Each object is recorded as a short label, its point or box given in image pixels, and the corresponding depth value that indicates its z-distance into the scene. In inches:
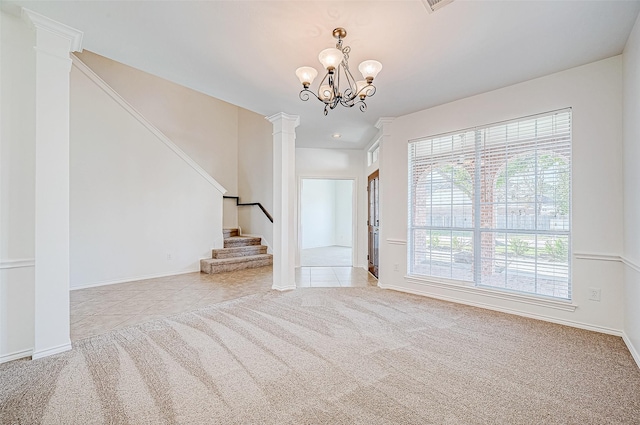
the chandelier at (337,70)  84.7
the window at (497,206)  121.1
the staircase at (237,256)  218.2
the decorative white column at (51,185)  86.5
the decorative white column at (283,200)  169.9
